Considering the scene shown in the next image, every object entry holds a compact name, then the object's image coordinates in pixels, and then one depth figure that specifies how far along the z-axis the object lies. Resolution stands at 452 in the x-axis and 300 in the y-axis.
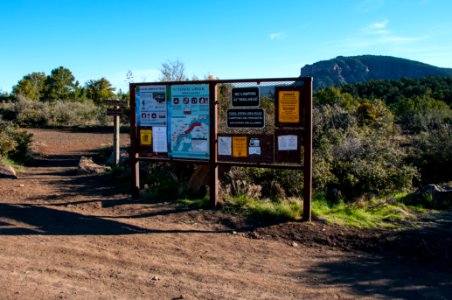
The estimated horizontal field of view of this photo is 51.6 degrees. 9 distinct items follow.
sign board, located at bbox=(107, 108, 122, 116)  13.40
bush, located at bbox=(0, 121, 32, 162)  14.38
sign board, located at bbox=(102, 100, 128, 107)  13.50
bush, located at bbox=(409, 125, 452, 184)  14.00
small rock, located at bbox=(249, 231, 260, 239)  6.80
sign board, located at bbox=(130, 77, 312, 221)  7.45
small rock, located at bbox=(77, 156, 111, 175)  12.16
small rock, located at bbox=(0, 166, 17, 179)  11.44
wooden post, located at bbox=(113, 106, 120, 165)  13.45
